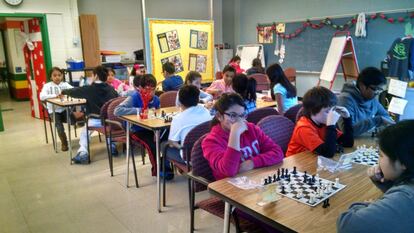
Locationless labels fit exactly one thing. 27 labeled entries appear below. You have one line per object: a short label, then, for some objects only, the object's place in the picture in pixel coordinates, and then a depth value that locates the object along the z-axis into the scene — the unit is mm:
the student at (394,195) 1006
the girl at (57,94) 5059
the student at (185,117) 2910
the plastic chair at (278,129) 2420
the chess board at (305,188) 1460
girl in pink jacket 1796
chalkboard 6512
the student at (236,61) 7748
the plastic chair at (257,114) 2996
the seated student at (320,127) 2064
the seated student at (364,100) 2668
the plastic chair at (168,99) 4301
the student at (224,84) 4809
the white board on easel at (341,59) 6176
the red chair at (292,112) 3265
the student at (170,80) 5207
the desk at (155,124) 3033
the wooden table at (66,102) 4451
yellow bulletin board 6262
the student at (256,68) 6867
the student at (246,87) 3529
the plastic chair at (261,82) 6098
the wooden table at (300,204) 1271
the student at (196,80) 4383
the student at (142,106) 3579
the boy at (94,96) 4473
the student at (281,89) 3961
